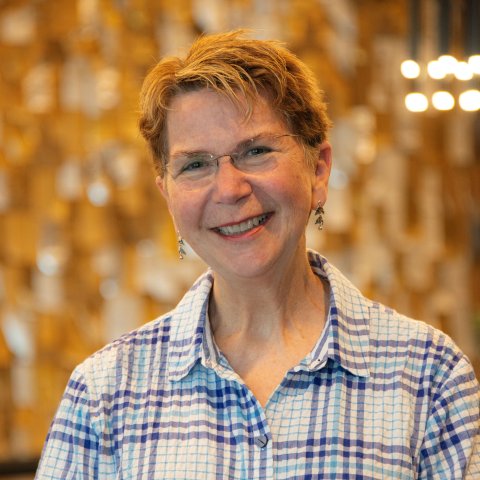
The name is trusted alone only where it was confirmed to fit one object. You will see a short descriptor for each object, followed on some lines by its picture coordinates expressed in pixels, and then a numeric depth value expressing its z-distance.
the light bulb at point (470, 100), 4.84
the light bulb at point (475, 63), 4.83
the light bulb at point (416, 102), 4.68
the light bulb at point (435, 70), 4.75
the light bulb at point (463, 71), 4.82
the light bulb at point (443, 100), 4.76
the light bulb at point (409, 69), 4.69
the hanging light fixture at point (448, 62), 4.71
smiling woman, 1.72
